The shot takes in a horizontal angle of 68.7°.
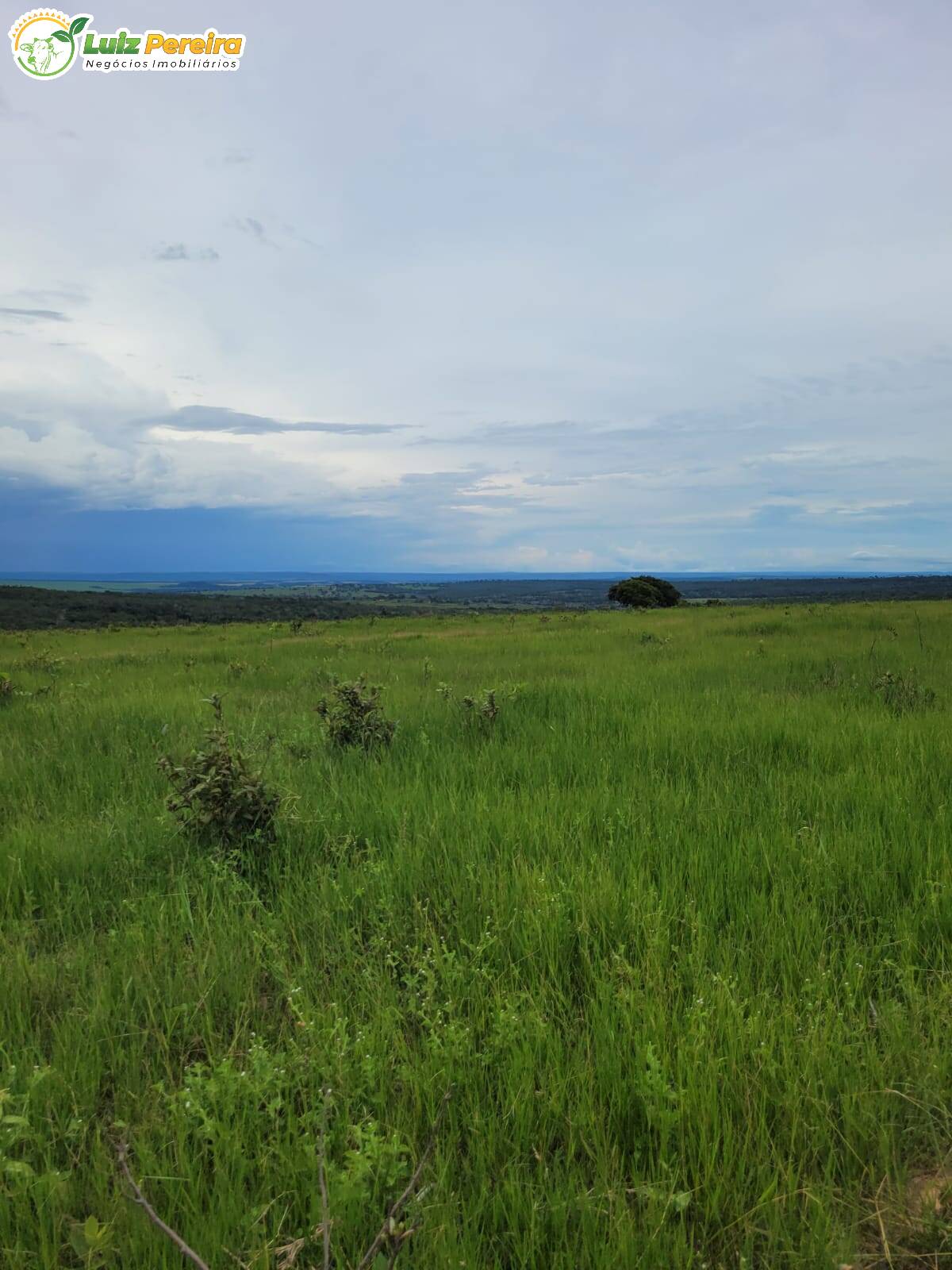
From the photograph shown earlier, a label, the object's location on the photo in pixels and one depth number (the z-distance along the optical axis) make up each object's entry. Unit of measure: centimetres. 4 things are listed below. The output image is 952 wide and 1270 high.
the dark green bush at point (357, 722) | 679
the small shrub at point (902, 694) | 786
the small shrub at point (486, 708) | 741
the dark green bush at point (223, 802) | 452
